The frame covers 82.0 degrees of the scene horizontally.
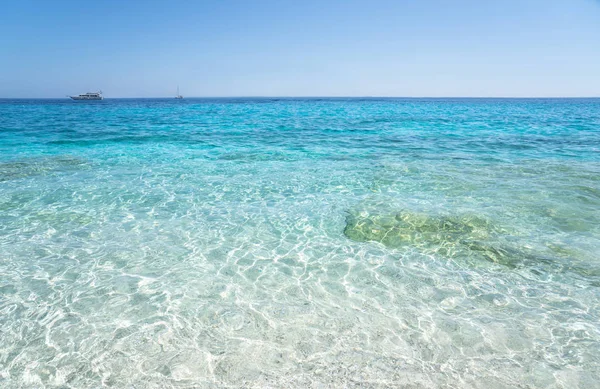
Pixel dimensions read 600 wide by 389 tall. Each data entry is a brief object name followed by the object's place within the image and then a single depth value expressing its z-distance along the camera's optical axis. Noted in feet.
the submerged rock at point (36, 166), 48.03
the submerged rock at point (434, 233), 25.96
